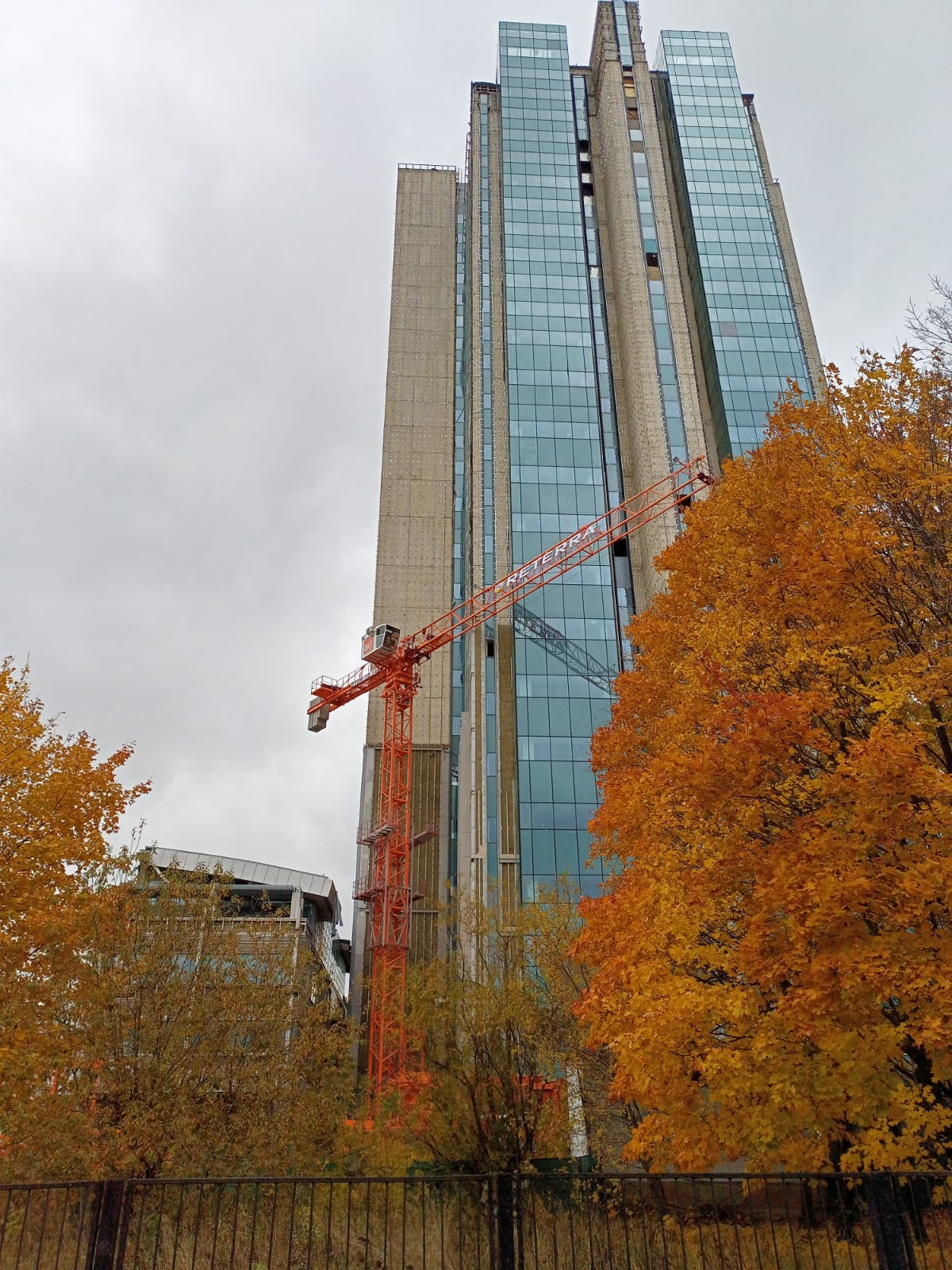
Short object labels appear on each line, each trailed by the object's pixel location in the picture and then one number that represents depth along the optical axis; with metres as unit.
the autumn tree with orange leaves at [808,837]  11.02
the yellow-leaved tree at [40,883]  15.80
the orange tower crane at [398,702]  47.91
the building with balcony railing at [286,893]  57.19
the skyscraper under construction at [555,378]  56.81
